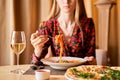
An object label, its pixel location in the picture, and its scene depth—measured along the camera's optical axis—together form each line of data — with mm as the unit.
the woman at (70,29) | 1733
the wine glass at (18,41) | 1211
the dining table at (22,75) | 1077
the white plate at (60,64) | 1232
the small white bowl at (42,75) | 996
